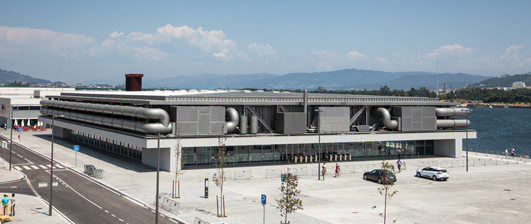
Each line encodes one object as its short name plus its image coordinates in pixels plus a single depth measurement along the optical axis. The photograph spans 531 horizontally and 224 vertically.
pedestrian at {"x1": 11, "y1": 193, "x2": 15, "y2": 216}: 33.78
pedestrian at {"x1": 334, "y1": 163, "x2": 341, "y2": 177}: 53.55
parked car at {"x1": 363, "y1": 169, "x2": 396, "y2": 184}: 49.96
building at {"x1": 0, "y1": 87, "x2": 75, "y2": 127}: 115.31
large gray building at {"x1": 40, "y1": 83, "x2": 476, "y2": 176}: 56.75
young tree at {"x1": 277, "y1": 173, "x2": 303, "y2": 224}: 29.31
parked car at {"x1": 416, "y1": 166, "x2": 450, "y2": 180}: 51.97
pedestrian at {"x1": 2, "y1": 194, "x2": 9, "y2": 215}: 32.94
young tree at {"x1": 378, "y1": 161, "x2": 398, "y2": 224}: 31.52
